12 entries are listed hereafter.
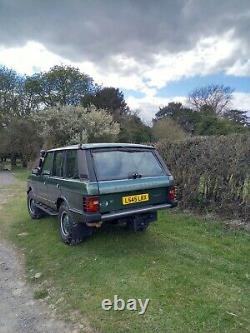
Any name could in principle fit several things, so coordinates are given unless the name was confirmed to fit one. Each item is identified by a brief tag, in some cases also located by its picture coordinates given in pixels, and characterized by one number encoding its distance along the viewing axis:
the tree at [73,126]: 30.80
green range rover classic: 4.95
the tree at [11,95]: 37.25
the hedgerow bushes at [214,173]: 6.73
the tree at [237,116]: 50.91
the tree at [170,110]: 55.49
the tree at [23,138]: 32.28
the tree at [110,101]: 42.75
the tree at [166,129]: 41.00
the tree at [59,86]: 40.75
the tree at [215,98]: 51.84
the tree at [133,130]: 37.94
